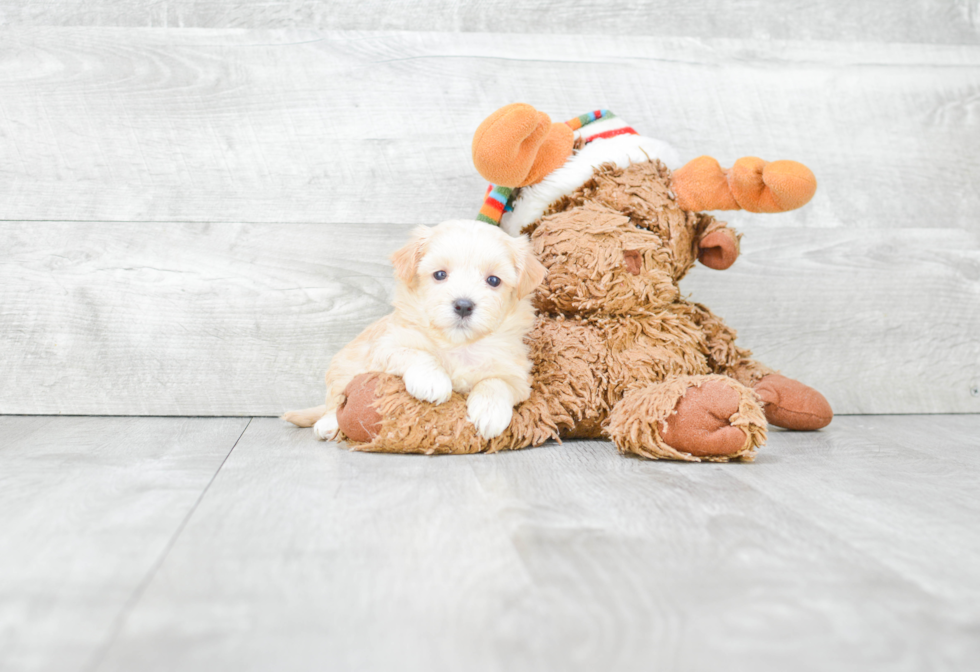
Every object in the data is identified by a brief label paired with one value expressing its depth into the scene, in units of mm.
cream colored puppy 1076
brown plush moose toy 1097
